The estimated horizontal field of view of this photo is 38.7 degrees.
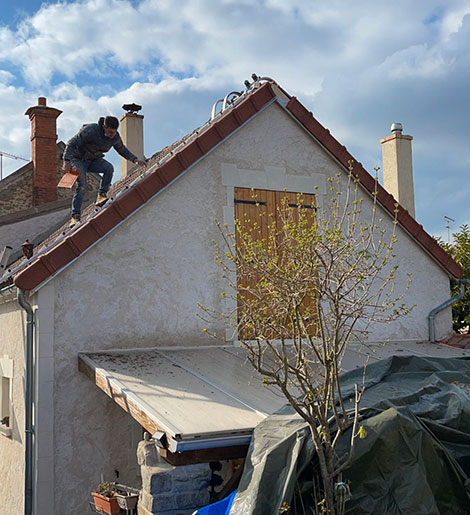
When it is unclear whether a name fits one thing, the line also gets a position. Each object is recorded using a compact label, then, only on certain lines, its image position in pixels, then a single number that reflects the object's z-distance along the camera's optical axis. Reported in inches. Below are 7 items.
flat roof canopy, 255.4
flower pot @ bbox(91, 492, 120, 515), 289.4
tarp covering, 232.4
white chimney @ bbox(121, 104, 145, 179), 662.5
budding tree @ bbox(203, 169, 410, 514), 226.4
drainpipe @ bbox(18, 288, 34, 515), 334.6
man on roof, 408.2
